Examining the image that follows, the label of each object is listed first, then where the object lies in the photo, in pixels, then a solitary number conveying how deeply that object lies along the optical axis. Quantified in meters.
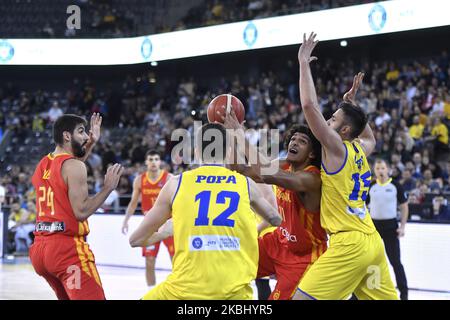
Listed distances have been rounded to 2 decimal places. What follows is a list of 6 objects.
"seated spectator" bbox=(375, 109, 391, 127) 16.25
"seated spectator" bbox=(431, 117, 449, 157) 14.90
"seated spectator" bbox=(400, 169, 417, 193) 13.25
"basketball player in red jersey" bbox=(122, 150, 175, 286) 11.13
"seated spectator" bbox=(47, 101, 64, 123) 23.72
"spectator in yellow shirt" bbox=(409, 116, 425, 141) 15.34
